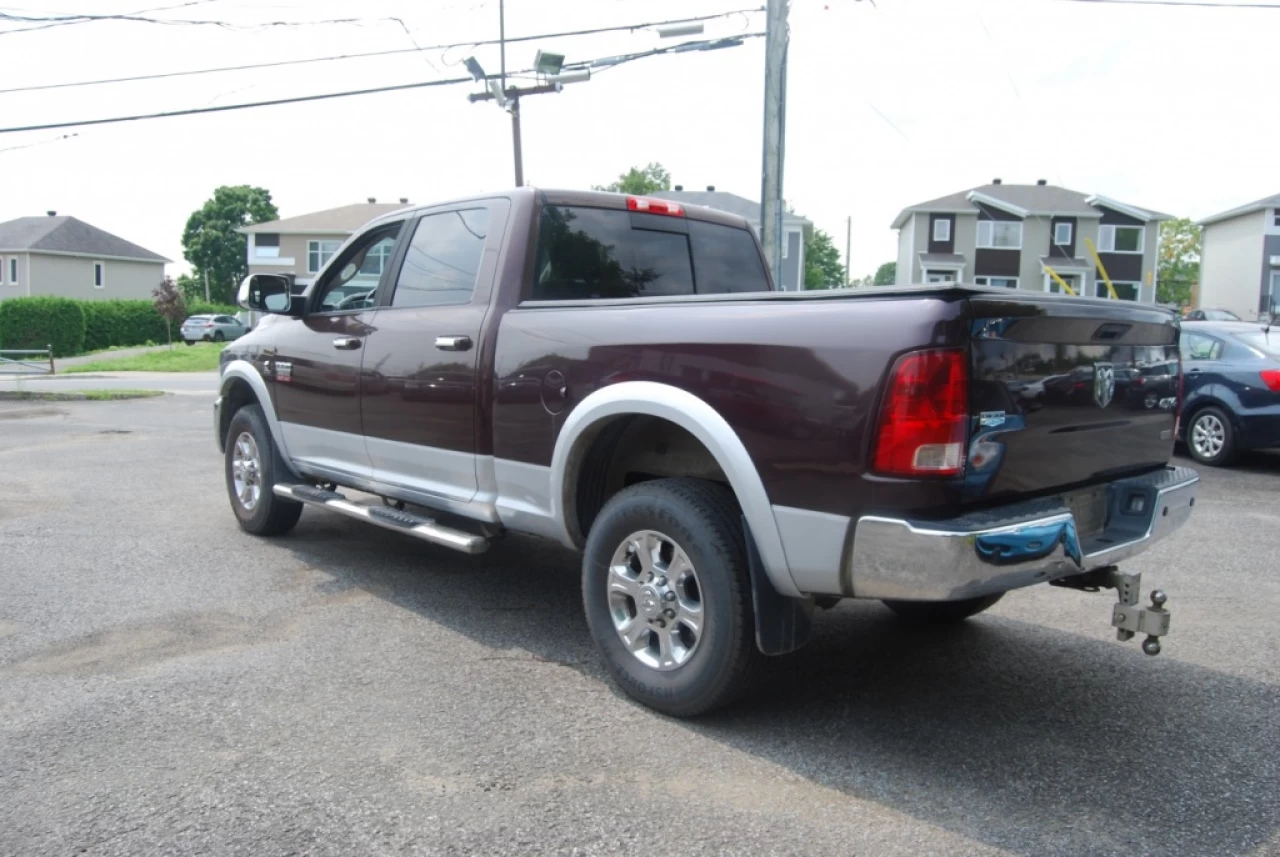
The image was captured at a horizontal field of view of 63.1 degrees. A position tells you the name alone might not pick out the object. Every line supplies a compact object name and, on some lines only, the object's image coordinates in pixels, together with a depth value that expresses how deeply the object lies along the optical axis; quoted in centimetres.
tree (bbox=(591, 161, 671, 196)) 6879
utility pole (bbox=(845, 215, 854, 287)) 6919
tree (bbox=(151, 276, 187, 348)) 4556
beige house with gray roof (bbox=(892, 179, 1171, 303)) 4812
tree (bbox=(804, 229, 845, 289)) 8741
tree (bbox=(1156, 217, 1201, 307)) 8381
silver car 4747
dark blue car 1007
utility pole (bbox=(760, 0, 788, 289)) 1310
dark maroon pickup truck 314
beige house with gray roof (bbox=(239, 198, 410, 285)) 5672
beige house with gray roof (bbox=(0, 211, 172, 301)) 5578
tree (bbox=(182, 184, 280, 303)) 8212
